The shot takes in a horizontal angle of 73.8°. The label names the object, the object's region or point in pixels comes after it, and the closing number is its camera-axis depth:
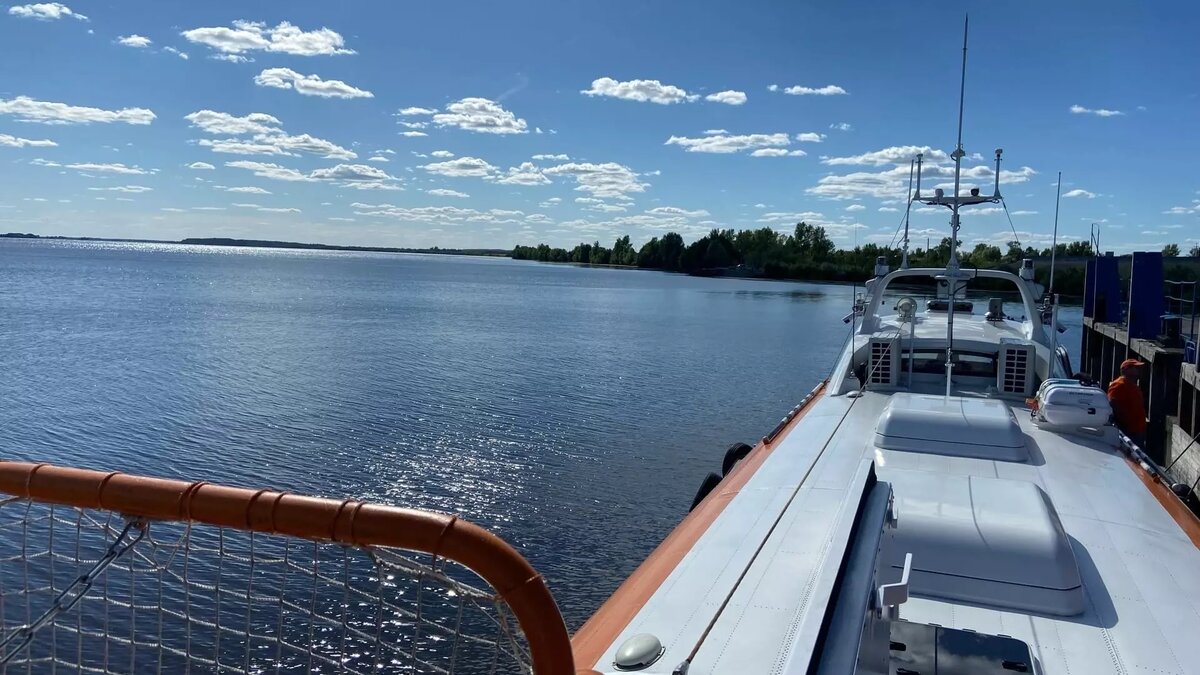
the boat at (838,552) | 2.67
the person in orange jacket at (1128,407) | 11.46
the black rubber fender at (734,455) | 14.32
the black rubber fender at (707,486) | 13.10
